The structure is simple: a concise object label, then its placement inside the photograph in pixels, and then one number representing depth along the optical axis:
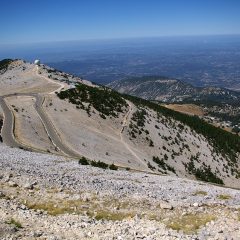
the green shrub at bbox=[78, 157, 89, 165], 38.47
